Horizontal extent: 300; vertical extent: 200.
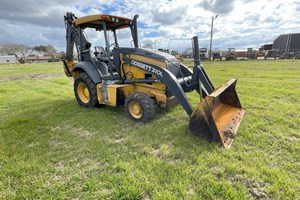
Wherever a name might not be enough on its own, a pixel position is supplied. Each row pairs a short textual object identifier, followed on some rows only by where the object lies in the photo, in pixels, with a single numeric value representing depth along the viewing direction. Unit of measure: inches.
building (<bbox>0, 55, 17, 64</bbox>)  3023.6
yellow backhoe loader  144.1
